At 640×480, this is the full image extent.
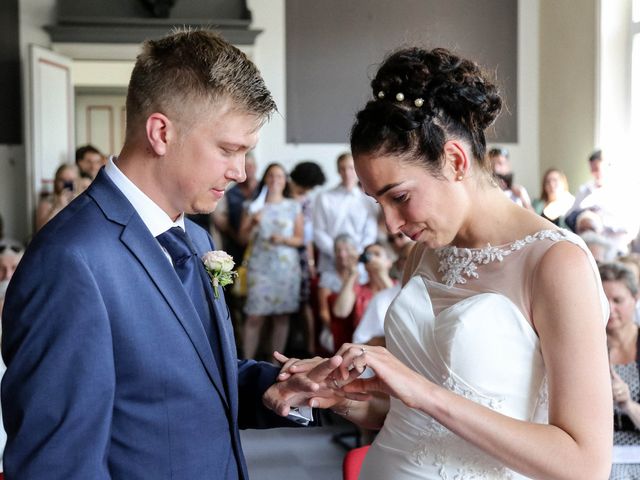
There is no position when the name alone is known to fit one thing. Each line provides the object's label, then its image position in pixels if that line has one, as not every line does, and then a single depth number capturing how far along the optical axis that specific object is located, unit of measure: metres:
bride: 1.77
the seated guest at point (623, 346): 3.52
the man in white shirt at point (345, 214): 7.83
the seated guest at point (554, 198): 8.30
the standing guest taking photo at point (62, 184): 7.61
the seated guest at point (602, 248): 4.86
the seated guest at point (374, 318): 5.10
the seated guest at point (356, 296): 5.81
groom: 1.56
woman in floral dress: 7.39
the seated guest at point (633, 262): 4.61
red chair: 2.63
